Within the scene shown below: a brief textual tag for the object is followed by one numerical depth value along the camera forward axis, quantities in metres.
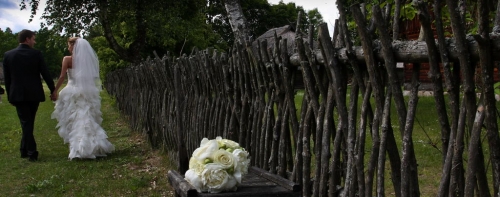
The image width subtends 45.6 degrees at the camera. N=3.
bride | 7.88
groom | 7.80
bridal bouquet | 3.12
